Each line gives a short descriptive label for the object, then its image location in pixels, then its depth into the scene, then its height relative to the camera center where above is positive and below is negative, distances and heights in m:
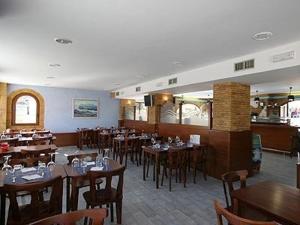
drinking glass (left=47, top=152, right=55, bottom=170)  3.15 -0.78
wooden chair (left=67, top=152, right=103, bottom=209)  2.68 -0.82
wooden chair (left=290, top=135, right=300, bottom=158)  8.01 -1.12
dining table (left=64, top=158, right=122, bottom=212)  2.67 -0.81
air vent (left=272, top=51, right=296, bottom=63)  3.52 +0.99
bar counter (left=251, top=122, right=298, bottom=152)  8.50 -0.79
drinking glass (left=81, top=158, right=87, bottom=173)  3.05 -0.78
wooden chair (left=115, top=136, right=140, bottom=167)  6.45 -1.00
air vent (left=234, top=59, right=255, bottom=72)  4.18 +0.99
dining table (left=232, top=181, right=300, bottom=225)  1.72 -0.79
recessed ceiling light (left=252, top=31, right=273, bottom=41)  3.13 +1.19
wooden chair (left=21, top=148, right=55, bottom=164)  4.29 -0.79
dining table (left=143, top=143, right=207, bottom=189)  4.75 -0.83
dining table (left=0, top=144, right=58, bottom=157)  4.37 -0.78
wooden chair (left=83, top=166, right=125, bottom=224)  2.65 -1.07
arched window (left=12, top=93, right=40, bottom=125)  9.17 +0.19
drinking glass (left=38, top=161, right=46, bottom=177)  2.93 -0.79
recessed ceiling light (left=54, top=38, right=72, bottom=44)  3.48 +1.20
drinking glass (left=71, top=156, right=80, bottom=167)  3.27 -0.75
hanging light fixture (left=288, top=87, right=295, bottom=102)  10.36 +0.87
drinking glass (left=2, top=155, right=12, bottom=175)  3.03 -0.77
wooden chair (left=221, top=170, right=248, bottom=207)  2.49 -0.74
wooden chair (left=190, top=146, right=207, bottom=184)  4.98 -1.02
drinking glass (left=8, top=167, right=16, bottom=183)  2.66 -0.80
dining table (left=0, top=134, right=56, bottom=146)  6.09 -0.76
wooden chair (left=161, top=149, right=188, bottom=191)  4.73 -1.05
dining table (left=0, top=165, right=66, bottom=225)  2.39 -0.81
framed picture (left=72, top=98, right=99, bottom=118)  10.45 +0.29
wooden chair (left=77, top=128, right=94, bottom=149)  9.10 -0.99
